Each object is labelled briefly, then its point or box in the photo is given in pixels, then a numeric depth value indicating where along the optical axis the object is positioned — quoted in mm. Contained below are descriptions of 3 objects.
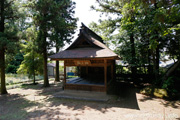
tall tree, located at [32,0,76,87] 11466
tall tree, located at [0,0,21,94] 9766
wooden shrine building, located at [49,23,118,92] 8094
